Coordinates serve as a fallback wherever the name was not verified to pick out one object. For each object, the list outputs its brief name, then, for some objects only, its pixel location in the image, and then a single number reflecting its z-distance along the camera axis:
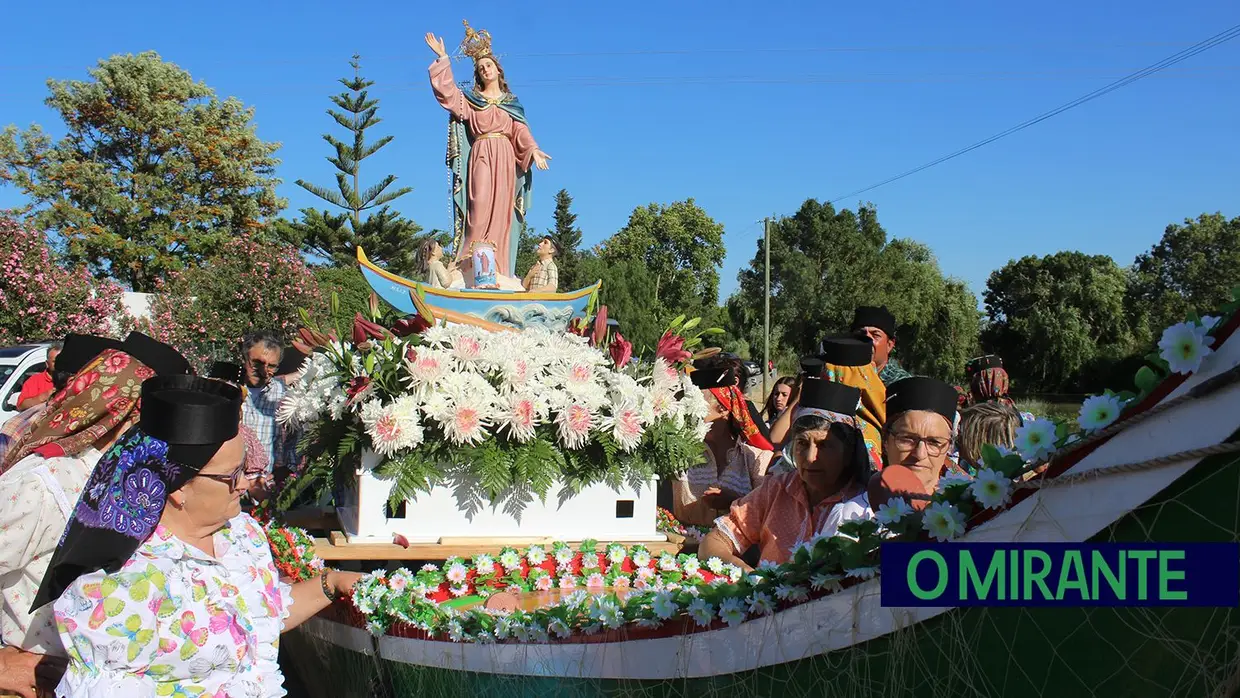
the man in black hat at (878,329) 4.89
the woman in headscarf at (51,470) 2.61
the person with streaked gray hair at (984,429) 4.00
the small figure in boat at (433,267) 8.34
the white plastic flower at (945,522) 1.81
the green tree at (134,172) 27.98
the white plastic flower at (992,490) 1.76
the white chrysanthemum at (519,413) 3.68
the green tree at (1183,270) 33.06
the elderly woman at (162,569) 1.99
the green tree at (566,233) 51.06
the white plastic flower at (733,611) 2.20
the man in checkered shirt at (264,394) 6.08
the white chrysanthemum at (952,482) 1.88
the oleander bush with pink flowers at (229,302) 20.77
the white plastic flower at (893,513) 1.91
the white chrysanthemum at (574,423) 3.72
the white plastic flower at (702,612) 2.26
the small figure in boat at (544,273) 8.48
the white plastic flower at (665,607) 2.37
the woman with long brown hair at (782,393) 6.21
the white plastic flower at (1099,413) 1.68
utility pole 27.72
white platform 3.78
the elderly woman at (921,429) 3.01
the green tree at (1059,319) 30.70
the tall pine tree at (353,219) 32.75
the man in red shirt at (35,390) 6.20
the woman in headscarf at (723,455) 4.75
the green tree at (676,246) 45.44
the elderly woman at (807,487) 3.06
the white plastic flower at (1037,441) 1.76
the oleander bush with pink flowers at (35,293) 17.86
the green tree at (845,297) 37.06
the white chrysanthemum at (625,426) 3.78
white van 10.49
